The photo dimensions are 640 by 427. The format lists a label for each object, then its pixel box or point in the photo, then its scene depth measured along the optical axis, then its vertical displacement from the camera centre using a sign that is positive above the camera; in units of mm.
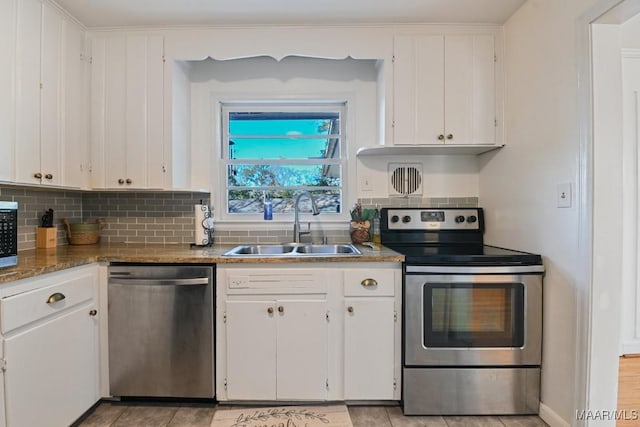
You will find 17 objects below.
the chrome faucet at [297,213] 2420 -30
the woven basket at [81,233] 2396 -177
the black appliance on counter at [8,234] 1511 -120
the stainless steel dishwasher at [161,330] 1896 -673
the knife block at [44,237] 2213 -190
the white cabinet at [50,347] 1395 -640
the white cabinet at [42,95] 1722 +626
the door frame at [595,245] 1526 -156
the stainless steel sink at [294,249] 2398 -284
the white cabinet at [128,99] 2244 +711
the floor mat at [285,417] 1804 -1124
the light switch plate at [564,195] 1652 +74
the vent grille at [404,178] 2590 +235
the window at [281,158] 2658 +393
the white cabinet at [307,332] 1909 -686
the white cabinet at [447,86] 2227 +801
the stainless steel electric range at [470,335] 1863 -686
